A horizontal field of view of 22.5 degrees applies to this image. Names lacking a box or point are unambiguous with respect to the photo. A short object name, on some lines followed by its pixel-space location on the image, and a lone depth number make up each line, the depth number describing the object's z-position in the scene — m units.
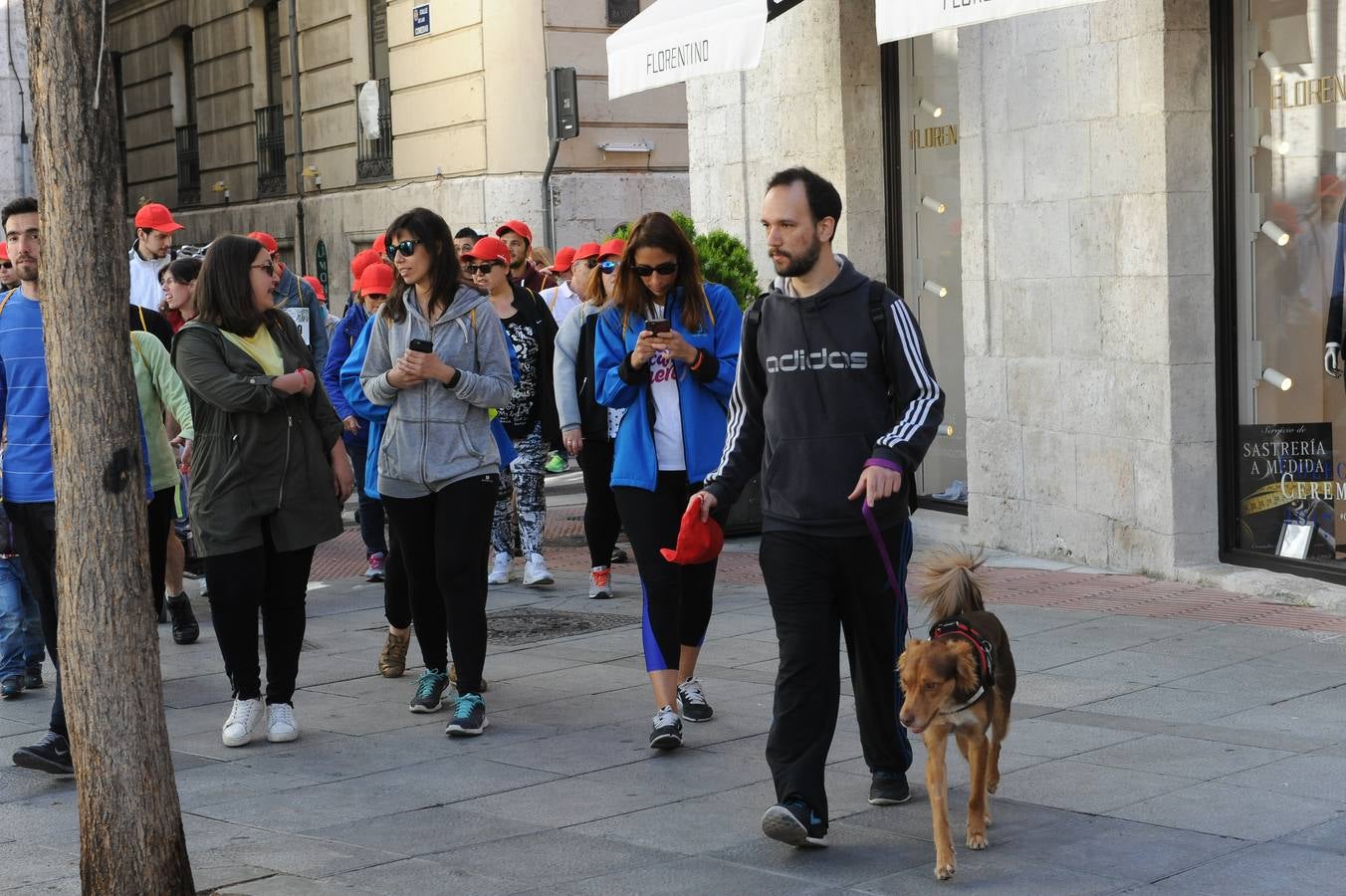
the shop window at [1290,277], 16.63
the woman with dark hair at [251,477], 12.66
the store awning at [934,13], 15.04
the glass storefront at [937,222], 21.80
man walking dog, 9.66
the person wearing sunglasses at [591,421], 15.69
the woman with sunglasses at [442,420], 12.86
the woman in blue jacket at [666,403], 12.15
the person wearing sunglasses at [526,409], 18.57
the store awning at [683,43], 19.39
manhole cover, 16.47
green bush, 22.26
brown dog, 9.01
